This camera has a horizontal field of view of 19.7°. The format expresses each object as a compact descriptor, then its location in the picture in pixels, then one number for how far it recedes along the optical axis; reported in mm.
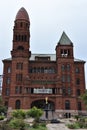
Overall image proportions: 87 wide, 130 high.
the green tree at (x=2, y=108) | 75875
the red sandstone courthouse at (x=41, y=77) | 84438
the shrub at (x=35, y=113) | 57500
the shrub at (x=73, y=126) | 39097
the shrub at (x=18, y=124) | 32125
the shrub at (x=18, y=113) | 55469
